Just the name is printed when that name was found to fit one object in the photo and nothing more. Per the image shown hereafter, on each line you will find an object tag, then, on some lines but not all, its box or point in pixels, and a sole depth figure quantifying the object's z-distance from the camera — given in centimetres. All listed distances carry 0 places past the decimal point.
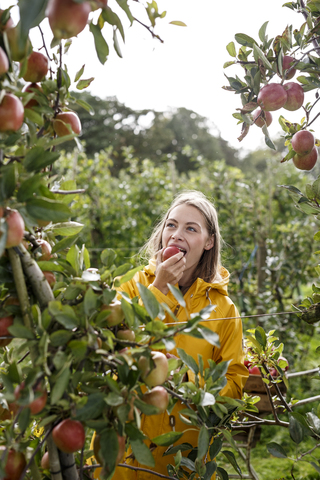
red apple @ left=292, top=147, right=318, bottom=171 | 101
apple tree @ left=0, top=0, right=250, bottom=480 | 56
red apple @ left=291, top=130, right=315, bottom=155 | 99
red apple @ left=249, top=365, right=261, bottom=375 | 181
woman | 126
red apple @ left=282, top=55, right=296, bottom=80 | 96
